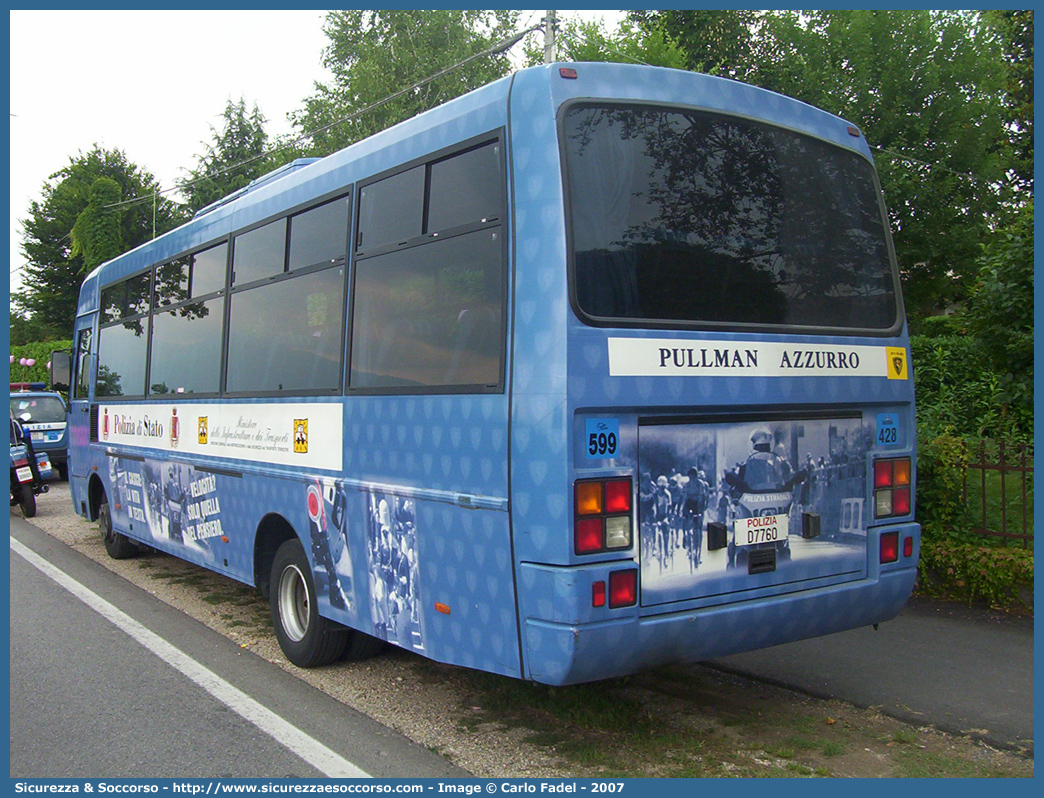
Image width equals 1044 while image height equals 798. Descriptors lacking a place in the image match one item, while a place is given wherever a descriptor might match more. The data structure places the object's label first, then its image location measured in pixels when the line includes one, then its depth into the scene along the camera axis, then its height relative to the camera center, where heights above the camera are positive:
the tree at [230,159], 39.81 +10.73
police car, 19.36 -0.46
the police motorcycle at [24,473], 13.69 -1.12
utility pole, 18.06 +7.22
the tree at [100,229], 40.53 +7.45
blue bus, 4.05 +0.11
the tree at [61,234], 48.47 +8.91
